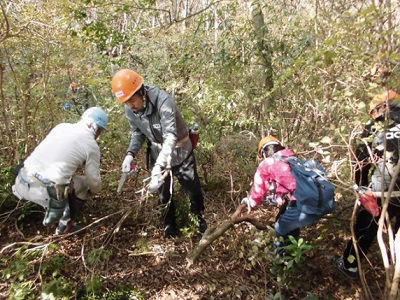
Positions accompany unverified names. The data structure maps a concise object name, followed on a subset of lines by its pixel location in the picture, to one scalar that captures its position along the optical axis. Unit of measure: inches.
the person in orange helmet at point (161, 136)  118.3
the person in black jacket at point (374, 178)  94.3
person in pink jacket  113.7
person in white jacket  118.4
